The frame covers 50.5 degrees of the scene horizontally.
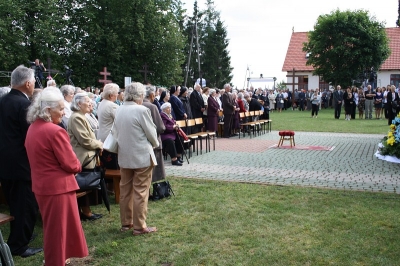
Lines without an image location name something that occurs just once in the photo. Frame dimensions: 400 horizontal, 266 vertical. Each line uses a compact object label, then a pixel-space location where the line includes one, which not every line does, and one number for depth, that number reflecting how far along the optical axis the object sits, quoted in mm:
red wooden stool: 13188
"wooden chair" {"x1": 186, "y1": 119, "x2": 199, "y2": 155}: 11986
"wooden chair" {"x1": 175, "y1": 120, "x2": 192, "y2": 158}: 11758
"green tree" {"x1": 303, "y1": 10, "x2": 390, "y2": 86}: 40031
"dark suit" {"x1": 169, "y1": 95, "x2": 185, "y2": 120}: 12211
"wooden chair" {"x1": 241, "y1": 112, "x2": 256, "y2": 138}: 16956
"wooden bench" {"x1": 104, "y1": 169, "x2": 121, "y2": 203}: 6832
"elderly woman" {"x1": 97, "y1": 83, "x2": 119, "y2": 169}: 6871
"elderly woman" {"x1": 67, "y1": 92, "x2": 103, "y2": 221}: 5785
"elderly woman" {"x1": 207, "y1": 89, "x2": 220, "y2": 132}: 15350
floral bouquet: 10773
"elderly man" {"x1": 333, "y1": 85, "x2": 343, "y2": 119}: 25625
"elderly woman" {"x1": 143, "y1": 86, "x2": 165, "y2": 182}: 6938
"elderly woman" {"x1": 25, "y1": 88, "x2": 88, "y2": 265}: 3939
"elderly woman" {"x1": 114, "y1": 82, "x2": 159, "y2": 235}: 5352
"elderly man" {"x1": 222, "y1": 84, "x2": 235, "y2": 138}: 16484
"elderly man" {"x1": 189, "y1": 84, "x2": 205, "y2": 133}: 15195
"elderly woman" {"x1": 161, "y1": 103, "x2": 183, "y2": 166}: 10305
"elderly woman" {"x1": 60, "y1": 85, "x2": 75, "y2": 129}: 6711
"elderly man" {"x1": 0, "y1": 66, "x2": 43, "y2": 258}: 4680
